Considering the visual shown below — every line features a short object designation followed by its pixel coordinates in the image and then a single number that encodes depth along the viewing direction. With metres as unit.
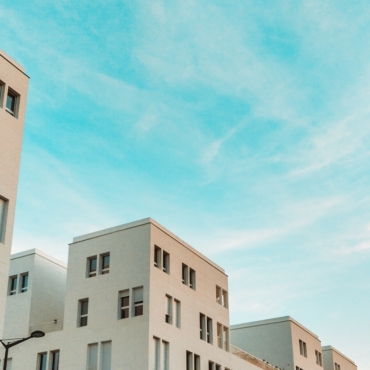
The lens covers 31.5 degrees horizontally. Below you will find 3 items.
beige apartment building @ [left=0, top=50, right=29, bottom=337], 27.75
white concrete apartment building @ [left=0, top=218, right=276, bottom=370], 42.91
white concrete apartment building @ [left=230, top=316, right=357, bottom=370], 63.97
